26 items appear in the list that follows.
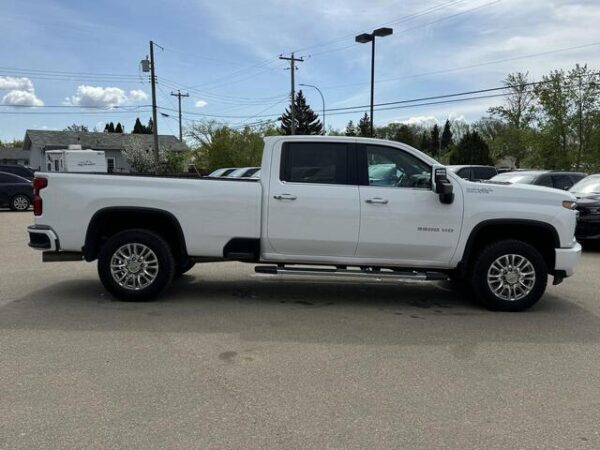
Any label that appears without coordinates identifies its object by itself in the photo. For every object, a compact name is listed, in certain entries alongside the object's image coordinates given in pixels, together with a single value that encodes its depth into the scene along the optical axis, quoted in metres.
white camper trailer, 33.34
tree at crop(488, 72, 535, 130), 50.06
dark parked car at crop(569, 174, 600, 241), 11.18
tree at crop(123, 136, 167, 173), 48.78
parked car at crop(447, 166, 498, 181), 20.44
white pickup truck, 6.30
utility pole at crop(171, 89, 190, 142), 72.43
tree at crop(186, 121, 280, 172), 50.31
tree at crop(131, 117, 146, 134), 96.06
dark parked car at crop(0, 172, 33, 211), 20.64
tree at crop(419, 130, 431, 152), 101.34
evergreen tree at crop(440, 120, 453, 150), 109.41
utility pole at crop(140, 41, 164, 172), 37.47
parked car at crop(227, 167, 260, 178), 20.73
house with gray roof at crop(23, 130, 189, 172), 59.19
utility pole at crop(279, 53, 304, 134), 45.22
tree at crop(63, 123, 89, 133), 90.91
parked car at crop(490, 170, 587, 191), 14.43
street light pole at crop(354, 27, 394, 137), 25.89
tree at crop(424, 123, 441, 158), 102.94
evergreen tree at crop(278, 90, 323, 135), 79.44
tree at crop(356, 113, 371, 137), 76.31
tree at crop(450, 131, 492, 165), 58.53
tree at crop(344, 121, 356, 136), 99.44
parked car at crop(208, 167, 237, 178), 24.49
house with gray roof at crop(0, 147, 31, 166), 76.82
